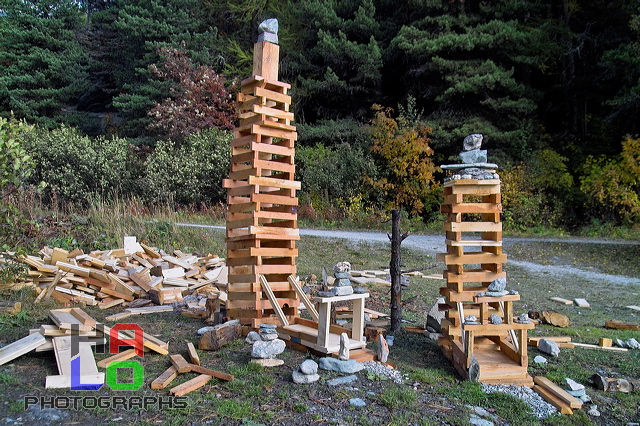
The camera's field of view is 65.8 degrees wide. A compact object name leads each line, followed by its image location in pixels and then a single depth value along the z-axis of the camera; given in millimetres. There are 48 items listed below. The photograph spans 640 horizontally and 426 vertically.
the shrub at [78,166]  19547
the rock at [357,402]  3835
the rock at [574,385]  4180
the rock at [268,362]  4567
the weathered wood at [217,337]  5027
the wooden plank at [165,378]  4012
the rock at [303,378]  4172
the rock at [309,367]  4227
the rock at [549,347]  5250
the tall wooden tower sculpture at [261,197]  5742
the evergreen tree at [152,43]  25141
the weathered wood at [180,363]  4328
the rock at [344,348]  4598
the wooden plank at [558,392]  3901
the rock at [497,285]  4824
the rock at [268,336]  4789
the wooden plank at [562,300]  8531
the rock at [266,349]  4641
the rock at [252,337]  5258
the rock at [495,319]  4759
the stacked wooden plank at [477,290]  4621
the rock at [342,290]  4859
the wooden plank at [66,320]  4801
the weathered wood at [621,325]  6766
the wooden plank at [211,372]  4199
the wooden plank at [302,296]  5391
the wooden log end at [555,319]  6750
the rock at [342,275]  5038
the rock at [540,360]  4994
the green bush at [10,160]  7082
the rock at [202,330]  5588
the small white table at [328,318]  4723
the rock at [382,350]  4746
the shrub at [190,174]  19219
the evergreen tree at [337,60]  21594
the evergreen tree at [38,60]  26500
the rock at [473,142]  5301
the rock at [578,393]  4117
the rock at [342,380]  4179
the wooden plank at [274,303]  5426
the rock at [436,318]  5805
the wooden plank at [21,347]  4383
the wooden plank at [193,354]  4523
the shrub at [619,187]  16750
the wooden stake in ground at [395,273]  5734
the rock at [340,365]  4438
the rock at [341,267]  5301
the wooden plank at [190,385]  3902
